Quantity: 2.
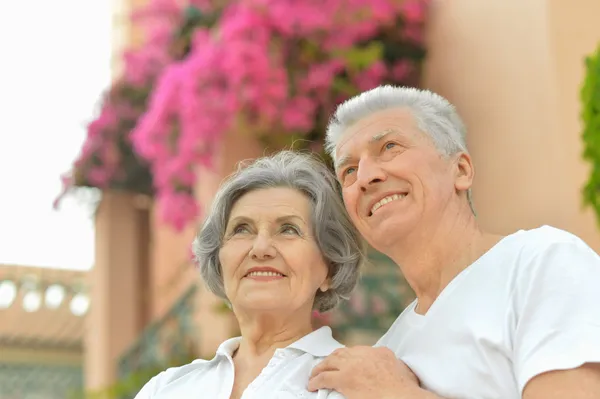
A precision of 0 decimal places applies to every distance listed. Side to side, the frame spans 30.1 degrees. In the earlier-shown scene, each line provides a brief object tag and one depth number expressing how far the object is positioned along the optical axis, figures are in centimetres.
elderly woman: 284
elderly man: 238
